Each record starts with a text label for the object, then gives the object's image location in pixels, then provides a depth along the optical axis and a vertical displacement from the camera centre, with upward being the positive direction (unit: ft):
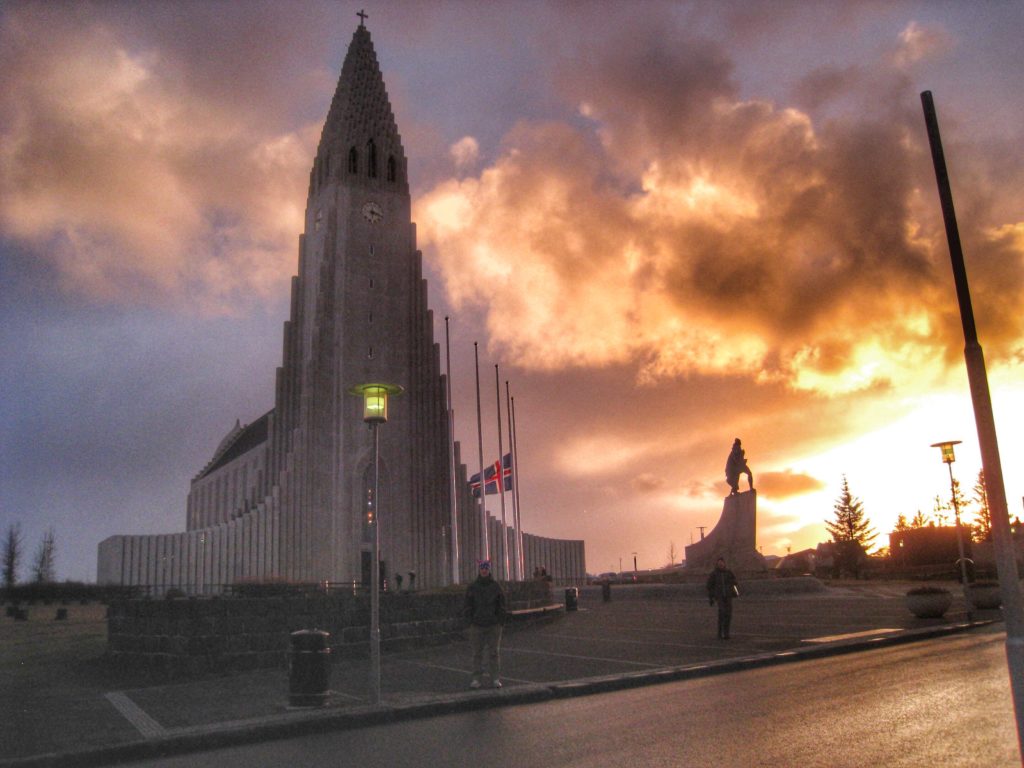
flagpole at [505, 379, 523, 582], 153.89 +11.51
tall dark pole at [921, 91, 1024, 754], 18.02 +2.23
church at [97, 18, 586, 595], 188.65 +38.21
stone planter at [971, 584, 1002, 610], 82.07 -5.29
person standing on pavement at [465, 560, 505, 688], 41.37 -2.39
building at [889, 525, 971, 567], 222.15 -1.11
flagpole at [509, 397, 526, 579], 154.92 +14.48
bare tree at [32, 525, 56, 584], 254.68 +7.61
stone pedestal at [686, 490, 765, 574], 131.64 +2.43
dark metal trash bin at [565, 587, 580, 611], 108.37 -4.83
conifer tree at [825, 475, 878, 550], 334.65 +10.50
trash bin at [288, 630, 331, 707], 36.58 -4.15
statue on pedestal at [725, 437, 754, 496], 135.23 +13.55
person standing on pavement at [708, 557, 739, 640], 59.36 -2.60
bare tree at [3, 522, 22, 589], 231.34 +8.91
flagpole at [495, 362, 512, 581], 154.92 +16.23
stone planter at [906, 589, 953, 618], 72.13 -5.04
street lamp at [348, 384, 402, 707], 39.09 +7.48
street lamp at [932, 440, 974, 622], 76.91 +7.86
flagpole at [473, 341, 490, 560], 167.32 +25.56
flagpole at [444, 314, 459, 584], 164.96 +19.71
